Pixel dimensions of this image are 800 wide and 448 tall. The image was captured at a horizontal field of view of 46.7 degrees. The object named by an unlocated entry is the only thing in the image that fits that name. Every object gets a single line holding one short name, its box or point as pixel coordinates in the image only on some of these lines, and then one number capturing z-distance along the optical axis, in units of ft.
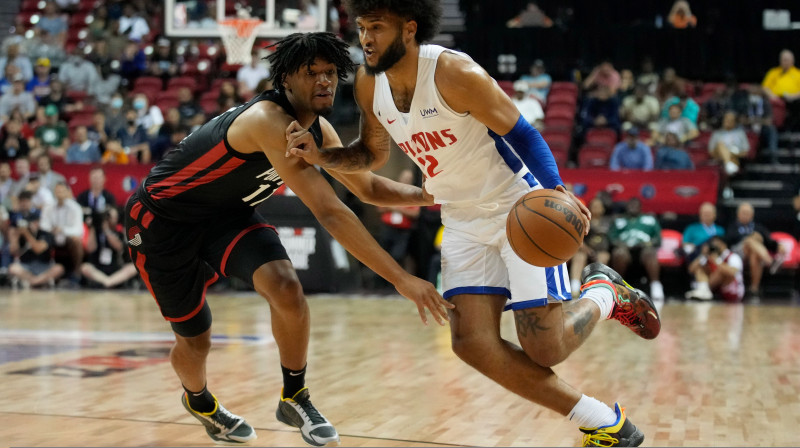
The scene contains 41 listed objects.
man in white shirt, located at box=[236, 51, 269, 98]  50.90
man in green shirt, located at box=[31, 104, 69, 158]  50.60
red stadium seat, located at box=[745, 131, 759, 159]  45.60
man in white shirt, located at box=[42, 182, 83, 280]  43.55
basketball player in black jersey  13.47
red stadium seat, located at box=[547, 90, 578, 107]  48.96
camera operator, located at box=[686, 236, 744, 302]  38.32
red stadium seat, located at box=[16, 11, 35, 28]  64.72
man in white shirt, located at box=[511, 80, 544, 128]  46.68
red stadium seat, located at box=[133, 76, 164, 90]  56.34
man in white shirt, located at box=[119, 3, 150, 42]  60.34
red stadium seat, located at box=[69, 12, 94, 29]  64.08
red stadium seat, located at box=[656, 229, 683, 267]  39.73
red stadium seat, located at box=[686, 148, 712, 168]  44.09
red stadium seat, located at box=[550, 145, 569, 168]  43.68
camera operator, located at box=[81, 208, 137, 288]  43.45
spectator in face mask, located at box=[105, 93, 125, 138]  51.49
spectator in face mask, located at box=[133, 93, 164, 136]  51.12
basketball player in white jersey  12.50
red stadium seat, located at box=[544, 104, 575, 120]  48.11
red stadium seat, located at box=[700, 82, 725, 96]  49.26
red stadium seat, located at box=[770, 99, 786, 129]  48.29
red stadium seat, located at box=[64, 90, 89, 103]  56.49
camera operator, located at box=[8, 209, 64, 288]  43.80
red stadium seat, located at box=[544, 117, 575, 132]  47.59
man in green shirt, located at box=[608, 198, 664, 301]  38.58
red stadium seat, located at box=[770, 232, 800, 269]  39.06
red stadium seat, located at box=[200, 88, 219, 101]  52.95
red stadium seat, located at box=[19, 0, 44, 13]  66.44
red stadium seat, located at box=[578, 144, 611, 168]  44.57
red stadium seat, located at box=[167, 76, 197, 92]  54.95
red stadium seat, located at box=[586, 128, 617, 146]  45.83
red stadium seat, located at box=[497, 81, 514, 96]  49.43
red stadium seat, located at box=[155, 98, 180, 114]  53.83
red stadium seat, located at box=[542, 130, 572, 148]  45.80
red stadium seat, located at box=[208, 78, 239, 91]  54.02
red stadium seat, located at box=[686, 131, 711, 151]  44.91
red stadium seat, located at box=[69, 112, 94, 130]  53.72
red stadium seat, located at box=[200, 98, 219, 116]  50.65
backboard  39.96
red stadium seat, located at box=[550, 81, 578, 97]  49.82
